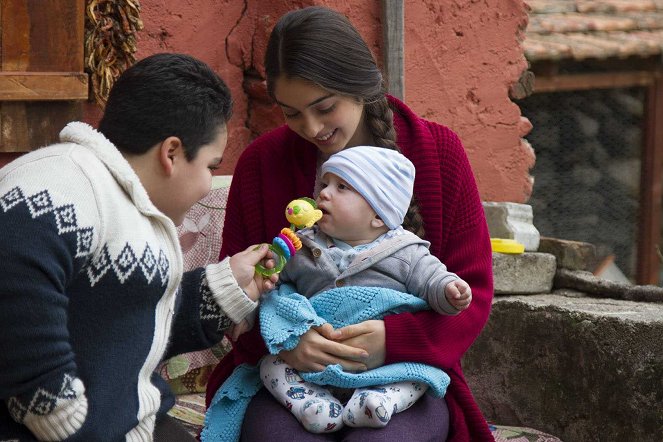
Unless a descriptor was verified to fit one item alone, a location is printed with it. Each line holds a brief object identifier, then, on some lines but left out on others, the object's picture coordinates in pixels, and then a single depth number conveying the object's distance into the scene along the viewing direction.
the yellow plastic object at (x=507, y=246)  4.84
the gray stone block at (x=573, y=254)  5.09
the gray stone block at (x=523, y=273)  4.77
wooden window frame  9.22
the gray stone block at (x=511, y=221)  5.05
